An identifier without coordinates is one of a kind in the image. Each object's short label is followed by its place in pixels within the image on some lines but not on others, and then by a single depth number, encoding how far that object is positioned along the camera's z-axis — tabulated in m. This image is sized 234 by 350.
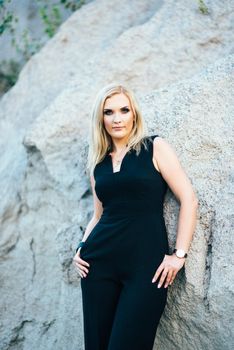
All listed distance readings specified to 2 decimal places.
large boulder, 2.92
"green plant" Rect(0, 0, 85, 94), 6.67
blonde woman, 2.79
